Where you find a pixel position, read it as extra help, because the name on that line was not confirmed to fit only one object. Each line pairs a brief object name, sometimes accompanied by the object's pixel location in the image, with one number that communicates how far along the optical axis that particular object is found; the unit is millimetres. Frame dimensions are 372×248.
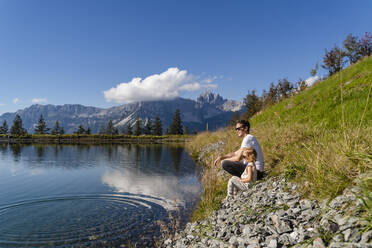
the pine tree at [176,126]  84944
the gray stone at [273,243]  2768
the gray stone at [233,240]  3359
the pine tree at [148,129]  88312
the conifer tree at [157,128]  87875
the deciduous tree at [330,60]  25839
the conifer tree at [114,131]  87306
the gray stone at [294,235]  2813
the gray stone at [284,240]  2783
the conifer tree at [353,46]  26241
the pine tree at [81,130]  77662
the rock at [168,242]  5031
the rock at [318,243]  2422
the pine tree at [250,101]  48756
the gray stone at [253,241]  3059
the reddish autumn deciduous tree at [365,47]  26156
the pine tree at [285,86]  33469
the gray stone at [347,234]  2316
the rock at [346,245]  2061
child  5805
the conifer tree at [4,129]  71125
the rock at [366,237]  2145
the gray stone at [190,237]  4608
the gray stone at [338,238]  2361
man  6046
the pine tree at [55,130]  77812
